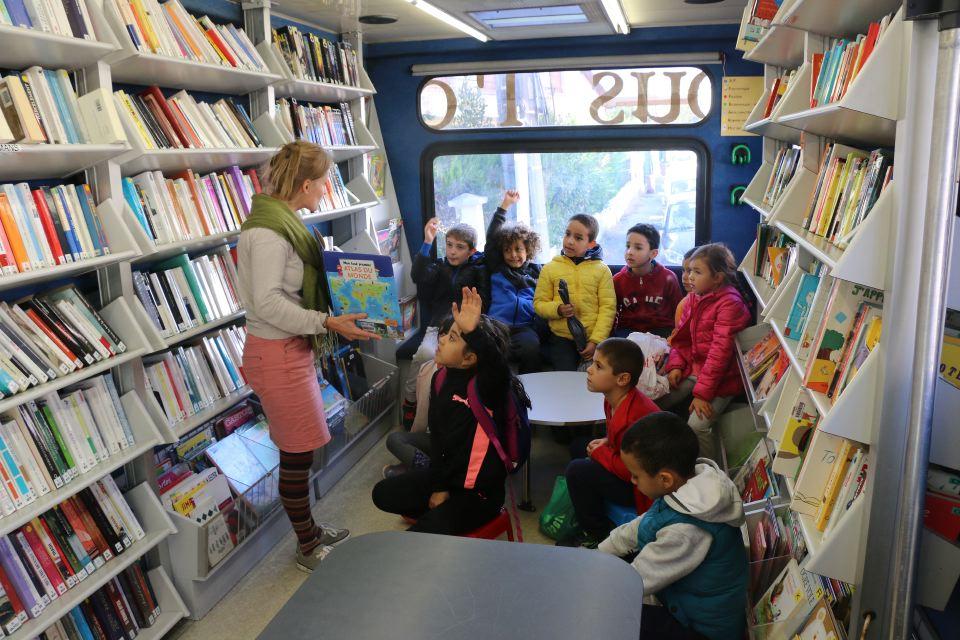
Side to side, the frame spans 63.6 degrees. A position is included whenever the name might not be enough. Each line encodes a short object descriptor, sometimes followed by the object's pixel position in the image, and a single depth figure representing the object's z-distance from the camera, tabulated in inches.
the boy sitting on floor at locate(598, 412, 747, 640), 85.3
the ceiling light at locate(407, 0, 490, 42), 143.9
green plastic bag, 131.3
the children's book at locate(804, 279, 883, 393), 79.2
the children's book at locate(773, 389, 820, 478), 90.2
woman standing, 110.2
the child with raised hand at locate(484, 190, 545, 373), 187.2
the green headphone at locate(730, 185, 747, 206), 200.1
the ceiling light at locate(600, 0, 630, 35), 151.3
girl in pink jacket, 142.8
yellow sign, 186.7
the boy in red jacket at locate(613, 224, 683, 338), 187.8
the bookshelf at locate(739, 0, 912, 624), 61.8
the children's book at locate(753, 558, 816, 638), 79.5
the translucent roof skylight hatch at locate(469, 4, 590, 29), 157.0
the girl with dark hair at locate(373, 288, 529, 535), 107.4
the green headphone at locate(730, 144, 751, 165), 198.1
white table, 140.9
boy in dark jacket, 187.8
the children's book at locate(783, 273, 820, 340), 101.0
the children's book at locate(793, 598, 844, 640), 69.6
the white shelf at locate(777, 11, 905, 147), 61.1
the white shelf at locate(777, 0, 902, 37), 81.3
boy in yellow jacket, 181.9
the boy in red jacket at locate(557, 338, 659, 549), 118.5
